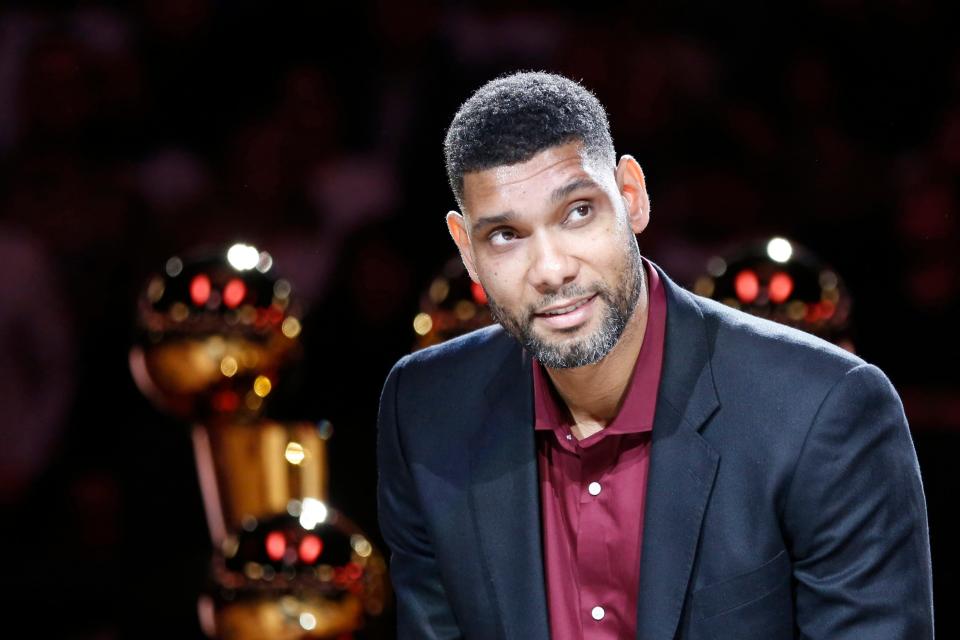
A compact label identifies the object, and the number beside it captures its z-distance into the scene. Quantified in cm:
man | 723
